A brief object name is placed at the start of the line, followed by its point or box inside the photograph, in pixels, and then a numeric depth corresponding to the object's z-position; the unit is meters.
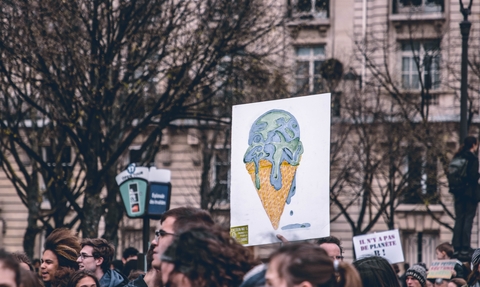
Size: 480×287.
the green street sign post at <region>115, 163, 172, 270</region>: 15.58
